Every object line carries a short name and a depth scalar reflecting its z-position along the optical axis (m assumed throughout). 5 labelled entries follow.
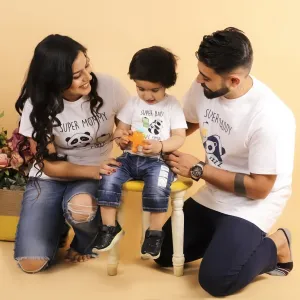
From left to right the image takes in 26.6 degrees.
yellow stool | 2.28
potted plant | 2.64
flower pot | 2.64
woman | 2.28
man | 2.13
